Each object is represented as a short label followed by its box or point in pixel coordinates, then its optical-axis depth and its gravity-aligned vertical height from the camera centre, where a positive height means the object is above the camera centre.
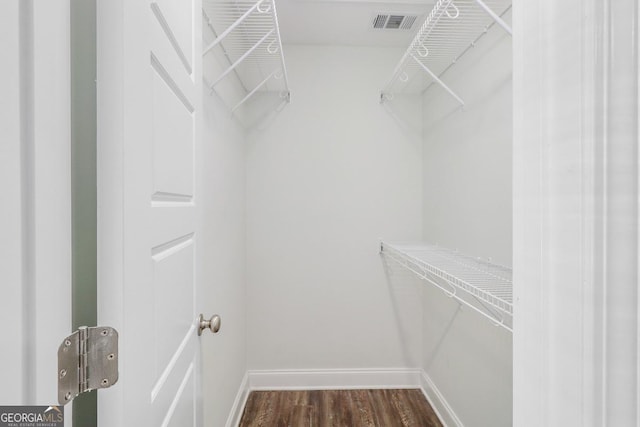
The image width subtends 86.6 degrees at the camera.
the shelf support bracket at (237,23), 1.32 +0.75
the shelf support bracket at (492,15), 1.16 +0.69
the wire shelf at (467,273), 1.13 -0.25
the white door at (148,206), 0.49 +0.01
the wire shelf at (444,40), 1.47 +0.90
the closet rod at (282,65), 1.42 +0.80
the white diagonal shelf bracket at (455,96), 1.83 +0.62
